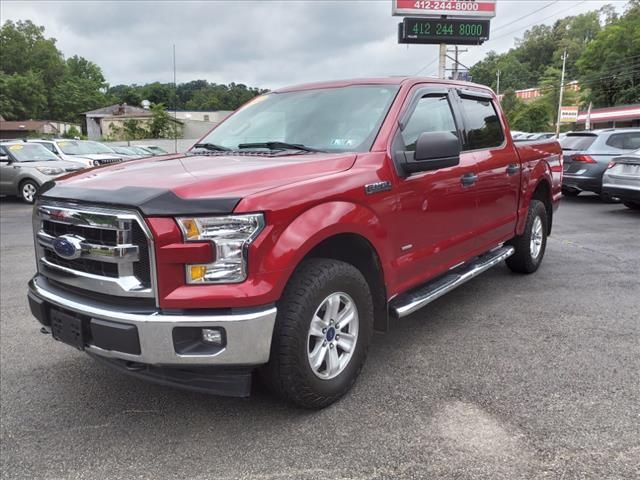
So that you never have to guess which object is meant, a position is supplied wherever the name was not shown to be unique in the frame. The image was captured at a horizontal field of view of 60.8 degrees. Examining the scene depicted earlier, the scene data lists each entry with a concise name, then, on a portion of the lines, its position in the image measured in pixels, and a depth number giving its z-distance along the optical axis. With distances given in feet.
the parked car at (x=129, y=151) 67.92
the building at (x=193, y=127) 180.71
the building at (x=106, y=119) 189.78
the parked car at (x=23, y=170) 45.62
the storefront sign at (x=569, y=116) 171.94
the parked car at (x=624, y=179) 31.68
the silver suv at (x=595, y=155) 37.65
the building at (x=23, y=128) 206.89
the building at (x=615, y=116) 148.77
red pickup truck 8.23
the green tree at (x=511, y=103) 221.05
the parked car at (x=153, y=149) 86.70
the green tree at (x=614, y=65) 178.70
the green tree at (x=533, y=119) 194.80
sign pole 74.54
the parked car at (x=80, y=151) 52.01
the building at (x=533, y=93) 236.16
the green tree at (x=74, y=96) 276.62
